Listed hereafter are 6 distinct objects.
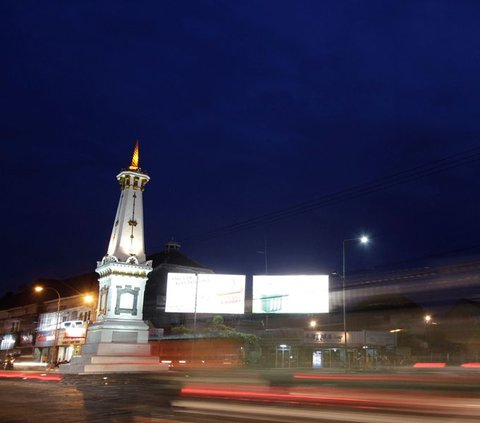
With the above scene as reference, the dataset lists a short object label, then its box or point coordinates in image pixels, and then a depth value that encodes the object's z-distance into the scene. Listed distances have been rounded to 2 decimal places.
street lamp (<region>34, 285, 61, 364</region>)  51.15
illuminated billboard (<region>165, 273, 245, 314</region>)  47.38
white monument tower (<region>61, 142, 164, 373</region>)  31.80
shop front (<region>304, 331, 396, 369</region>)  43.00
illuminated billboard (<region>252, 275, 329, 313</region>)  46.97
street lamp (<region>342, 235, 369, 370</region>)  27.14
